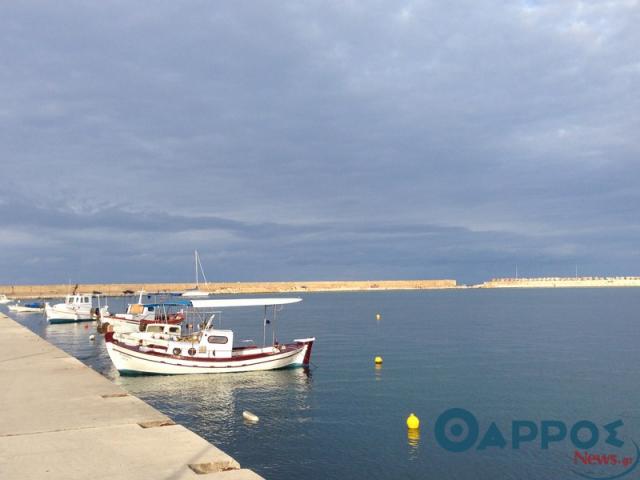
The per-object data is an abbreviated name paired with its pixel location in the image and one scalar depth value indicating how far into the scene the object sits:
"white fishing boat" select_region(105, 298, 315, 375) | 38.25
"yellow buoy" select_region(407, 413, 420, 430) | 24.97
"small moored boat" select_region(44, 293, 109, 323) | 86.88
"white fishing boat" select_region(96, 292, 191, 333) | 61.58
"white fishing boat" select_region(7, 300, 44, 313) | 121.50
